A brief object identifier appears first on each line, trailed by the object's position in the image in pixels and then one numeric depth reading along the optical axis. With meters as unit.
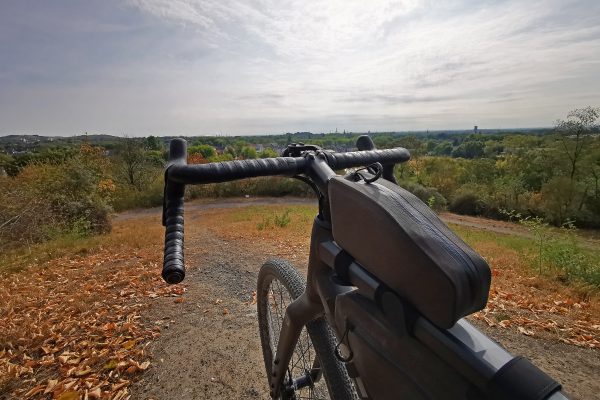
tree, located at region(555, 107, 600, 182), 26.53
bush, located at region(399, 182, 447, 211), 26.57
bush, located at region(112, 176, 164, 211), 24.53
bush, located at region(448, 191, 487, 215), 30.22
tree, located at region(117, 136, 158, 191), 29.19
